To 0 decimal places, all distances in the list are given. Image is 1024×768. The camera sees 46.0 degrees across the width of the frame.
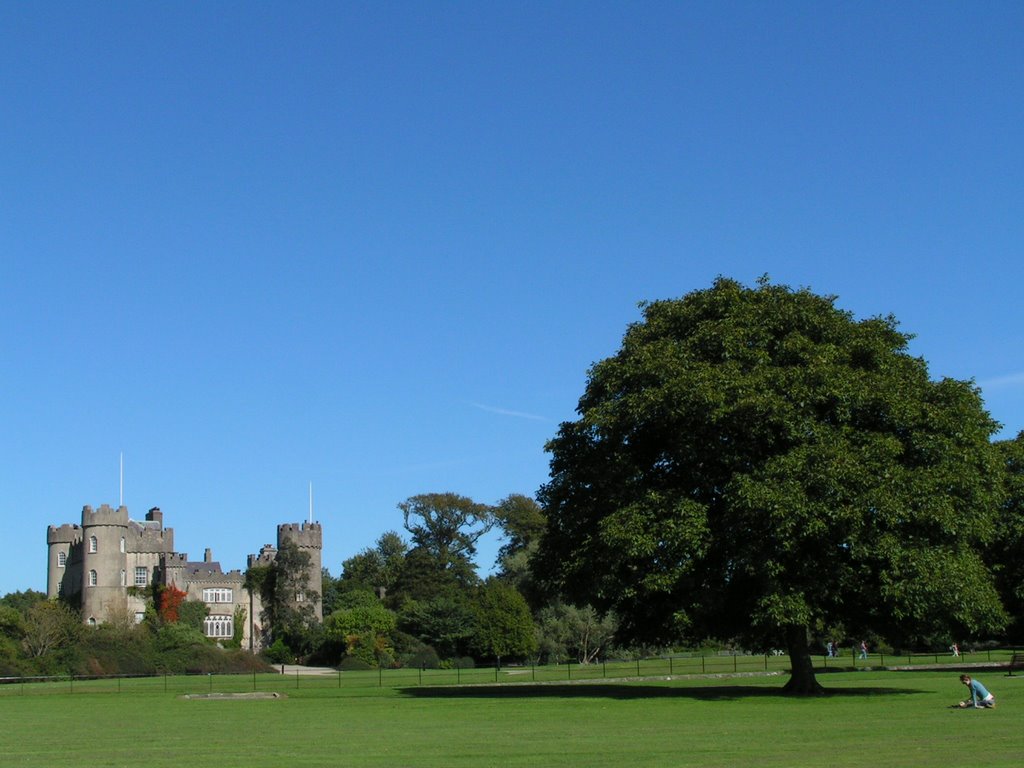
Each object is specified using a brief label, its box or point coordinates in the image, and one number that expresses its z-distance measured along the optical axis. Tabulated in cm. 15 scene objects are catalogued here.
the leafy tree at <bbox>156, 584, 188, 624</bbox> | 10475
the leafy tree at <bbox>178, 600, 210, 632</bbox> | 10481
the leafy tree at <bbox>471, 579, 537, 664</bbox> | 8519
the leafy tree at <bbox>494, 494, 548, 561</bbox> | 12006
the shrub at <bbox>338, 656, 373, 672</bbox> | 8694
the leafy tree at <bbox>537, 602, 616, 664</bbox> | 8550
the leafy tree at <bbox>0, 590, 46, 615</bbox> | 11757
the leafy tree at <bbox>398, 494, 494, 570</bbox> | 12469
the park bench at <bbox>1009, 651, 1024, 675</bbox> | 5118
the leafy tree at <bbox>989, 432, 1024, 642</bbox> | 5034
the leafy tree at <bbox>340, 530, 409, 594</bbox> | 12206
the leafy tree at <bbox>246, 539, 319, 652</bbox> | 10056
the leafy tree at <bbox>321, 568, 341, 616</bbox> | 11591
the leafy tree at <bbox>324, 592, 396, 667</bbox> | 9106
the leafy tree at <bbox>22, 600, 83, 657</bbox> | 8494
